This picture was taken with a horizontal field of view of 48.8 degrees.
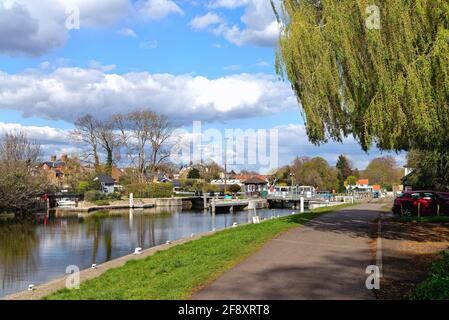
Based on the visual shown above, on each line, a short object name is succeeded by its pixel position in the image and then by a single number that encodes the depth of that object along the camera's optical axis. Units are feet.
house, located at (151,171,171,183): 370.12
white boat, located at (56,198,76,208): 215.26
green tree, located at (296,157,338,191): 343.05
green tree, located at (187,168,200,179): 396.78
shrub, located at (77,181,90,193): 246.19
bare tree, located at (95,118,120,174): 249.34
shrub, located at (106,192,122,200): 241.55
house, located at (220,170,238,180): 459.07
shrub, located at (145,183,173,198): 254.88
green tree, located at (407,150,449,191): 96.93
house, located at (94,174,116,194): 264.23
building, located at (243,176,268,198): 379.47
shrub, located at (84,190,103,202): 227.61
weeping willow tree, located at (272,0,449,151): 43.14
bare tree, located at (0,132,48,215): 164.04
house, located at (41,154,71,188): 288.92
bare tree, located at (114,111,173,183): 245.86
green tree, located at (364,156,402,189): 395.96
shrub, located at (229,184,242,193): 329.99
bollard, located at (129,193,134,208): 220.02
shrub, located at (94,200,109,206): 220.76
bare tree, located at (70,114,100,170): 246.88
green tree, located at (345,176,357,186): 322.79
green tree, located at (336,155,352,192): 378.94
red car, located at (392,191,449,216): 86.74
